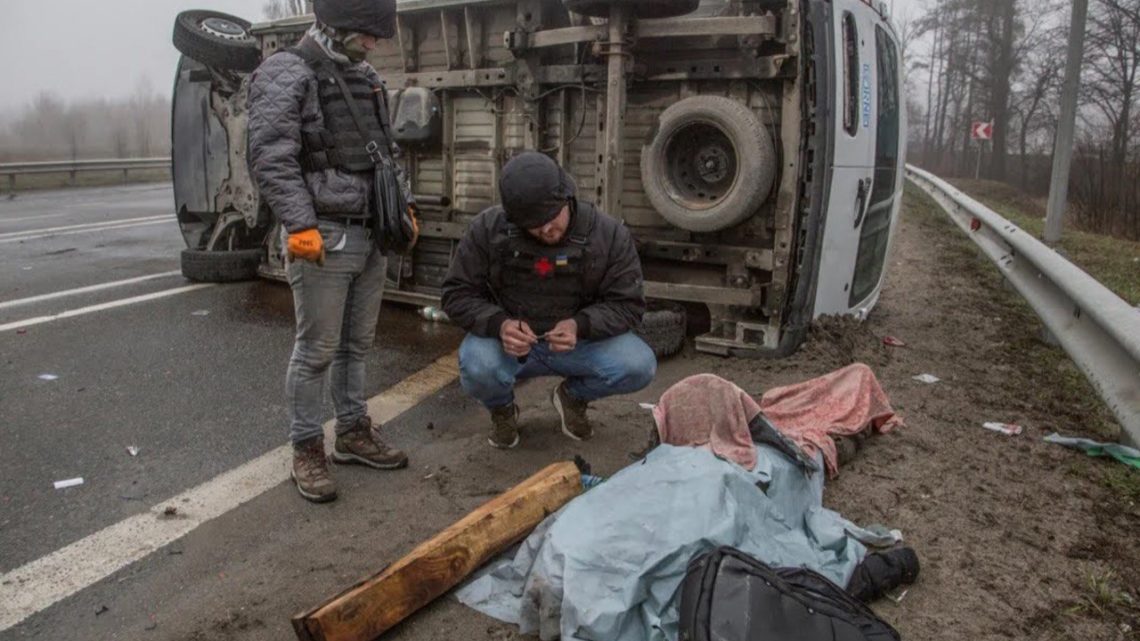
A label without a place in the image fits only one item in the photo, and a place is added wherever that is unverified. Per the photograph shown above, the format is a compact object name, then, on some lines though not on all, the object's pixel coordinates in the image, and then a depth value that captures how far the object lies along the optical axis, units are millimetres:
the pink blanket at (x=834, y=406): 3760
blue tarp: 2279
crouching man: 3549
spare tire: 4793
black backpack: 2061
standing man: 3086
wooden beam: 2273
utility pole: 10461
